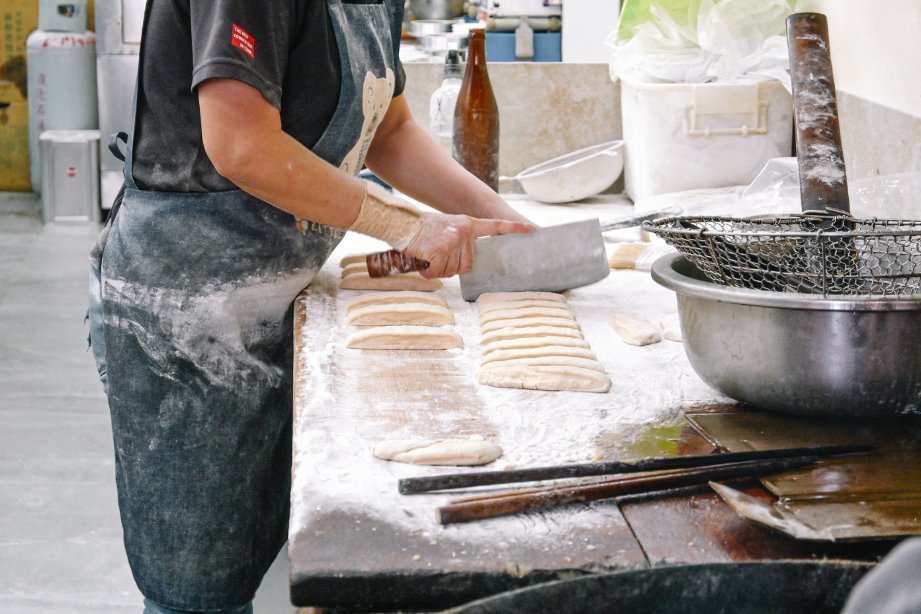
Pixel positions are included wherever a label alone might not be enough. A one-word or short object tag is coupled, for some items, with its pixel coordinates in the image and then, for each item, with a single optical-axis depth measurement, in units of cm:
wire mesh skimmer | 128
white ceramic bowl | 336
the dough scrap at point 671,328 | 183
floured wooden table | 102
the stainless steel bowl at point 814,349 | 127
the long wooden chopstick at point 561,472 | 116
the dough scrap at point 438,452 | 127
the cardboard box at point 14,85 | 864
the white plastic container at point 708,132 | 318
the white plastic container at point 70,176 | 775
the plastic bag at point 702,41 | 316
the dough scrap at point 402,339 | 176
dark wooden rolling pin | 160
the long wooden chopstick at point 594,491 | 112
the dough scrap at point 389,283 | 216
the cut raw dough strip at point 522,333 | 180
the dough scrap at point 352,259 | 229
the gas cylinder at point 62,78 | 802
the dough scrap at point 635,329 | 182
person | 185
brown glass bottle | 297
